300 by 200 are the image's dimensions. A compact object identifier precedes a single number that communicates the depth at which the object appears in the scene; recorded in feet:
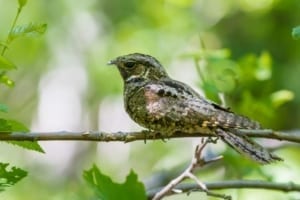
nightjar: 16.67
